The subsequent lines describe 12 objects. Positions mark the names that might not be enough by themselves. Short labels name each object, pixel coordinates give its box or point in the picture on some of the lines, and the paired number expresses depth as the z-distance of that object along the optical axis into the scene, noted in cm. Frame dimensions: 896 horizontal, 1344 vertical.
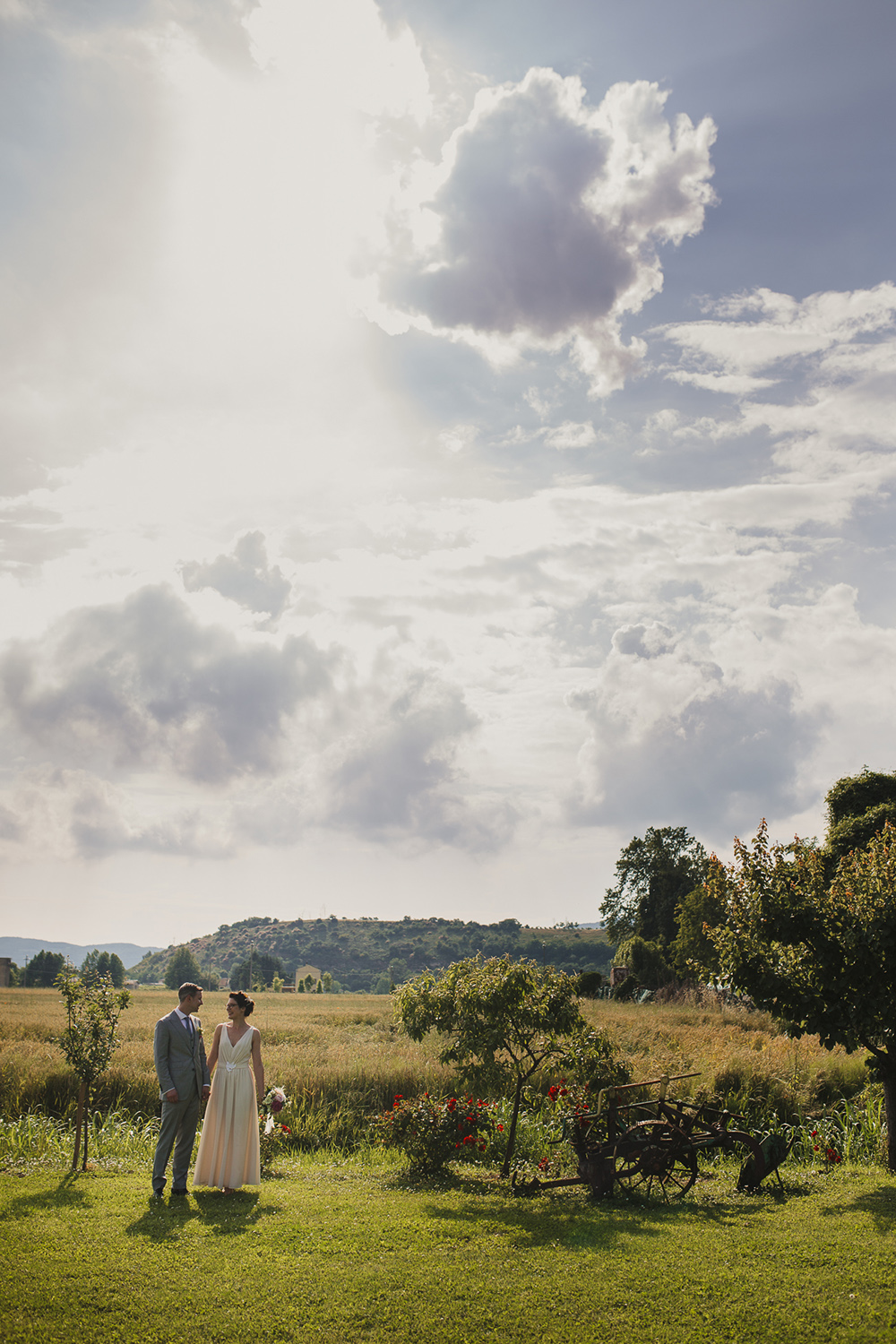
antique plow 996
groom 974
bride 1003
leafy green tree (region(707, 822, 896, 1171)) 1041
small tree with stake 1148
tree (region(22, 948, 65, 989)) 10362
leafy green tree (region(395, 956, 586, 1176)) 1078
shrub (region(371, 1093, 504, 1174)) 1122
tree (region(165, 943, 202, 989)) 11931
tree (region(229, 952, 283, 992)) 12930
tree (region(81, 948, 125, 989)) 13129
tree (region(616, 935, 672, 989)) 4338
